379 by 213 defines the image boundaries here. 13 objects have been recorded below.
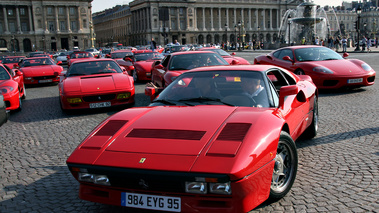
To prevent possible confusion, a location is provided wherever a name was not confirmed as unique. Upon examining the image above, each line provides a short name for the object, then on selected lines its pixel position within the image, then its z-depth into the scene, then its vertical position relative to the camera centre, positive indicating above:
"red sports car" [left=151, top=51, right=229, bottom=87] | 10.41 -0.45
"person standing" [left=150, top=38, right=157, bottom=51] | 28.44 +0.13
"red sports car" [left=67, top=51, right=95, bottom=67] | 24.83 -0.40
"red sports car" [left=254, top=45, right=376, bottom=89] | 10.74 -0.74
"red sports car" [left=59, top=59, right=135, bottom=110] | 8.88 -0.95
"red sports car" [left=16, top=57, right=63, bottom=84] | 16.73 -0.87
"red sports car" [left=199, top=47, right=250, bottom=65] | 16.78 -0.57
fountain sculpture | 41.62 +2.27
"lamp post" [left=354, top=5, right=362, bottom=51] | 35.59 +2.15
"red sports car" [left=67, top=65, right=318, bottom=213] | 2.80 -0.85
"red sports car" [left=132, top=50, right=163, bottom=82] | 16.55 -0.74
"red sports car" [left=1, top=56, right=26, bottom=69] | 23.55 -0.53
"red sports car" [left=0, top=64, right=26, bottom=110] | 9.44 -0.92
